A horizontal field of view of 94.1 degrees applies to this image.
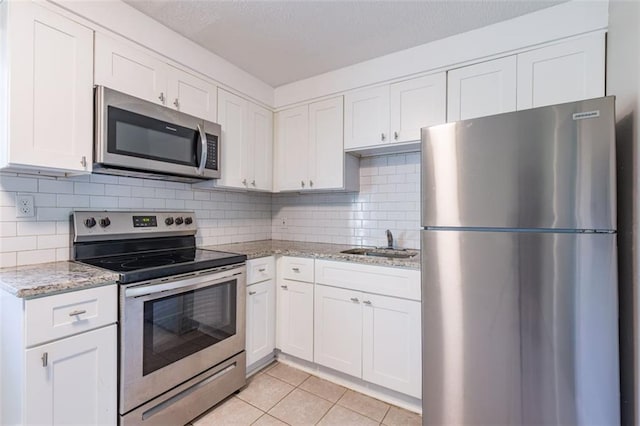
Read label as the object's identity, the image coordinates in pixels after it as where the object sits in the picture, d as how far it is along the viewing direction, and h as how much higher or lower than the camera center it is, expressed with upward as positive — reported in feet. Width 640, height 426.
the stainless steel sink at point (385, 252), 7.54 -0.99
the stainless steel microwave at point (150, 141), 5.27 +1.48
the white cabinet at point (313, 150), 8.21 +1.86
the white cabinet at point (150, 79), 5.41 +2.76
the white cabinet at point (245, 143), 7.68 +1.98
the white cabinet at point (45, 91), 4.40 +1.94
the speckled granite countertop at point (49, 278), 3.85 -0.92
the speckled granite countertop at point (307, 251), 6.28 -0.94
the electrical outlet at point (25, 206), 5.14 +0.13
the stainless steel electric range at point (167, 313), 4.78 -1.84
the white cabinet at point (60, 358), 3.84 -2.02
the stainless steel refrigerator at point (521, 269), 3.62 -0.72
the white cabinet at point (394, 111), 6.82 +2.54
